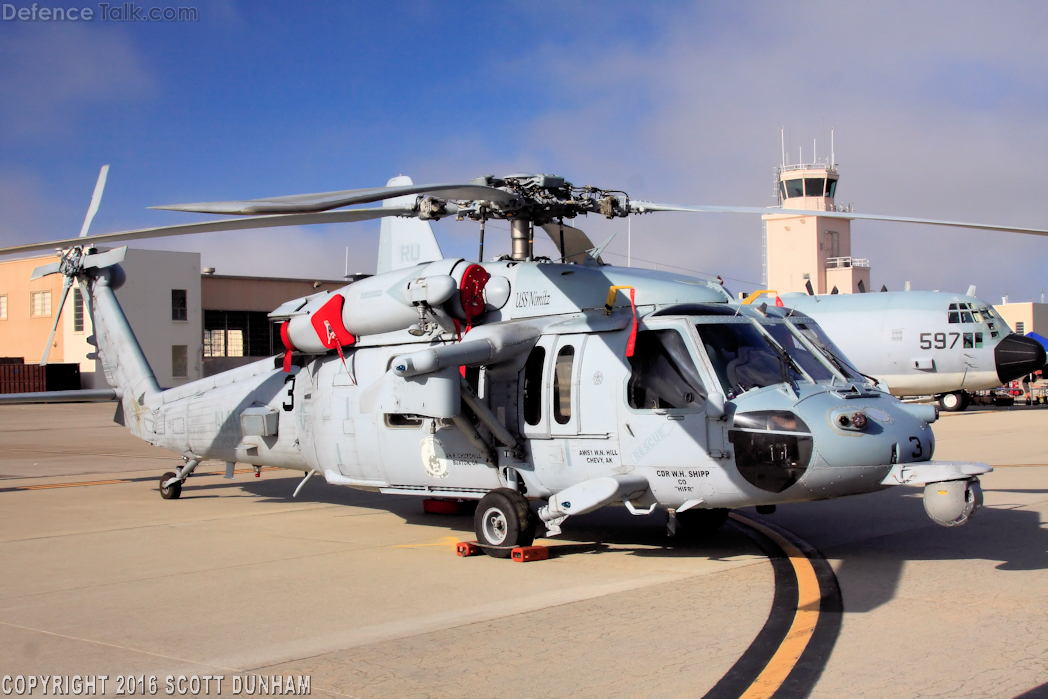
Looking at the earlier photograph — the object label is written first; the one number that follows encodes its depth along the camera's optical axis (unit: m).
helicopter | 8.23
